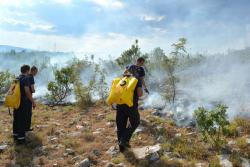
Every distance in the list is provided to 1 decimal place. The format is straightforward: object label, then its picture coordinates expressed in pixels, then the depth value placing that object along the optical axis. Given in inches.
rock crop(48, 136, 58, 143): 190.4
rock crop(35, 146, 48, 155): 171.3
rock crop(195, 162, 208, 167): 138.1
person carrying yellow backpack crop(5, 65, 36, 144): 180.7
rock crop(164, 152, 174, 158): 150.0
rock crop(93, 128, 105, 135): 203.0
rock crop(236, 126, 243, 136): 176.6
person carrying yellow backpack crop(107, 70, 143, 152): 153.1
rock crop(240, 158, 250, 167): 135.4
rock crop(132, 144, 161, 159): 150.7
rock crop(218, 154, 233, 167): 135.7
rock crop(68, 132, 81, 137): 201.7
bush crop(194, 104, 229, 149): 159.3
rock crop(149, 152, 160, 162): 146.3
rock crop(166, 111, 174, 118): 243.3
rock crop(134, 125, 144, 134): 194.5
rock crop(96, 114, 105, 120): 250.2
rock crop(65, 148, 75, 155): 169.5
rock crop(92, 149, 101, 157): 166.0
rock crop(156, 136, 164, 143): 176.2
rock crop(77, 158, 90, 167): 150.1
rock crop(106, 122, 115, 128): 222.4
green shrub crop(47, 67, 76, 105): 339.4
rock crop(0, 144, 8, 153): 173.9
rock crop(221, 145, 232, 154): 150.9
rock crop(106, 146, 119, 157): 162.5
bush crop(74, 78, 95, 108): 312.7
